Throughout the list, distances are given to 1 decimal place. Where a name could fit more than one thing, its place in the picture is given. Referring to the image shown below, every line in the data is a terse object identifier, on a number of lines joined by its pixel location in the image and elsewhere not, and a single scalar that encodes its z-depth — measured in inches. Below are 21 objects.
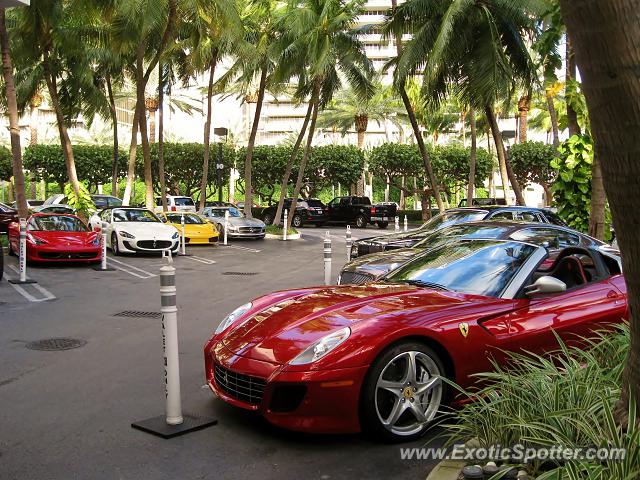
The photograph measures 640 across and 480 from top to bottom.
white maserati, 823.1
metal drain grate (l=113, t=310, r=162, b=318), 406.1
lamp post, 1341.8
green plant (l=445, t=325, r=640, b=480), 129.5
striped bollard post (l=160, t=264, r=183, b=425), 199.9
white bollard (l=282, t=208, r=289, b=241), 1148.7
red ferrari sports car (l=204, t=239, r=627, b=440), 183.9
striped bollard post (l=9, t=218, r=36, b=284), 551.2
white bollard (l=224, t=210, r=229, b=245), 1051.2
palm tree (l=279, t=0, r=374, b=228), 1131.9
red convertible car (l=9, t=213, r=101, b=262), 671.1
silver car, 1122.0
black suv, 1648.6
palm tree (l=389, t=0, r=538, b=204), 914.1
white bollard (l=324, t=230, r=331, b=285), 467.2
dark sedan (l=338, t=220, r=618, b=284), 282.7
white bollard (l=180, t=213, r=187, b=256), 842.8
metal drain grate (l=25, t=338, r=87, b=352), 314.7
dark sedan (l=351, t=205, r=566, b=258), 542.9
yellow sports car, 989.2
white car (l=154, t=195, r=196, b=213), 1534.4
